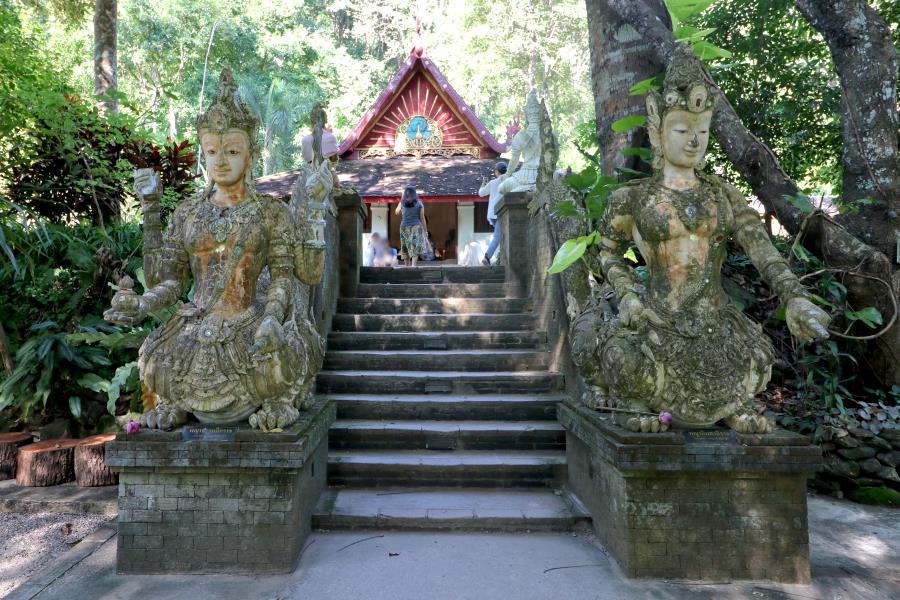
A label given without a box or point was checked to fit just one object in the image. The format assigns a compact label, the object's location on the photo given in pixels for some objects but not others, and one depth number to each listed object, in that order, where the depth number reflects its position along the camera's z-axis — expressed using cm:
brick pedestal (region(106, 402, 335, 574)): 290
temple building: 1284
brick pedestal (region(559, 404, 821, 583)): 284
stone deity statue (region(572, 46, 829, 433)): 297
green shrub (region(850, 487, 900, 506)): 419
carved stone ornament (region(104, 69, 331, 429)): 300
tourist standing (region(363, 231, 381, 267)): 1041
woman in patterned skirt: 884
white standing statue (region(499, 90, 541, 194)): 719
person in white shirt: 803
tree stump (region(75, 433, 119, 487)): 481
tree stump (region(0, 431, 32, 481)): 506
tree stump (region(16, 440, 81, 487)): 486
